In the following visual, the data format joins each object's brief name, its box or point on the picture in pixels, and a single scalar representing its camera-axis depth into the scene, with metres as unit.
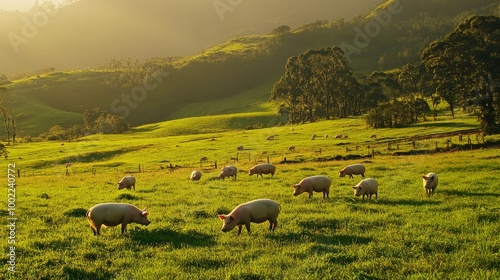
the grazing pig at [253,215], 13.91
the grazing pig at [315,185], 21.45
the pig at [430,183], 21.16
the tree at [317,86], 111.12
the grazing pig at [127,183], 28.95
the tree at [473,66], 51.69
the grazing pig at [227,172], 33.12
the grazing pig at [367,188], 21.14
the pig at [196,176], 33.06
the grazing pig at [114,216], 14.30
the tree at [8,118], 112.70
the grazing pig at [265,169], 33.53
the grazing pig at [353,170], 29.92
